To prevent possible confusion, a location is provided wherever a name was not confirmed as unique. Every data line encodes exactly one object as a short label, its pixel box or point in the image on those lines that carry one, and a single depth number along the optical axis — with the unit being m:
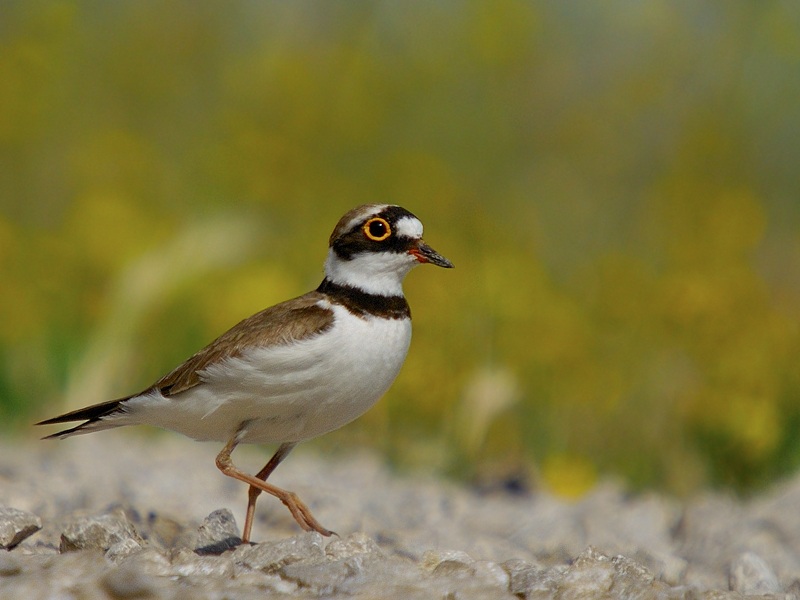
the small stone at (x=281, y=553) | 5.58
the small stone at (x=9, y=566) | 5.24
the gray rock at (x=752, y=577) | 7.18
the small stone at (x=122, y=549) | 5.86
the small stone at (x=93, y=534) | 6.34
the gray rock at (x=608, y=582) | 5.46
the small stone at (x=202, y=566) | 5.41
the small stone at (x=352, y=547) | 5.95
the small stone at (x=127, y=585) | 5.07
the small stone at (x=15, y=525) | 6.45
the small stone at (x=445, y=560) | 5.62
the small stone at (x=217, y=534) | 7.07
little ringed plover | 7.27
